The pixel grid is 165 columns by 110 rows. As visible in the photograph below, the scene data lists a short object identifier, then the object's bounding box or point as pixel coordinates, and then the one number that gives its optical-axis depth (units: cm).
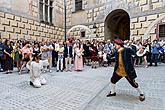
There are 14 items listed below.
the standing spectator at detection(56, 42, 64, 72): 619
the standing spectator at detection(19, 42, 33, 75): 559
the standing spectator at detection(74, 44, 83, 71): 648
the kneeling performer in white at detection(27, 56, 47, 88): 413
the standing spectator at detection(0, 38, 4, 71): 585
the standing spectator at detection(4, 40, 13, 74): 582
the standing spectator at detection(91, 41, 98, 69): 725
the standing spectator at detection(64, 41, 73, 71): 639
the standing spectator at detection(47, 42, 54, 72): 627
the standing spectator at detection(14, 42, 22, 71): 602
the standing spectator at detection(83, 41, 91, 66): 756
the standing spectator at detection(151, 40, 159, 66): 729
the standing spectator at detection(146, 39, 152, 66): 731
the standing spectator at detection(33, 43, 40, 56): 627
